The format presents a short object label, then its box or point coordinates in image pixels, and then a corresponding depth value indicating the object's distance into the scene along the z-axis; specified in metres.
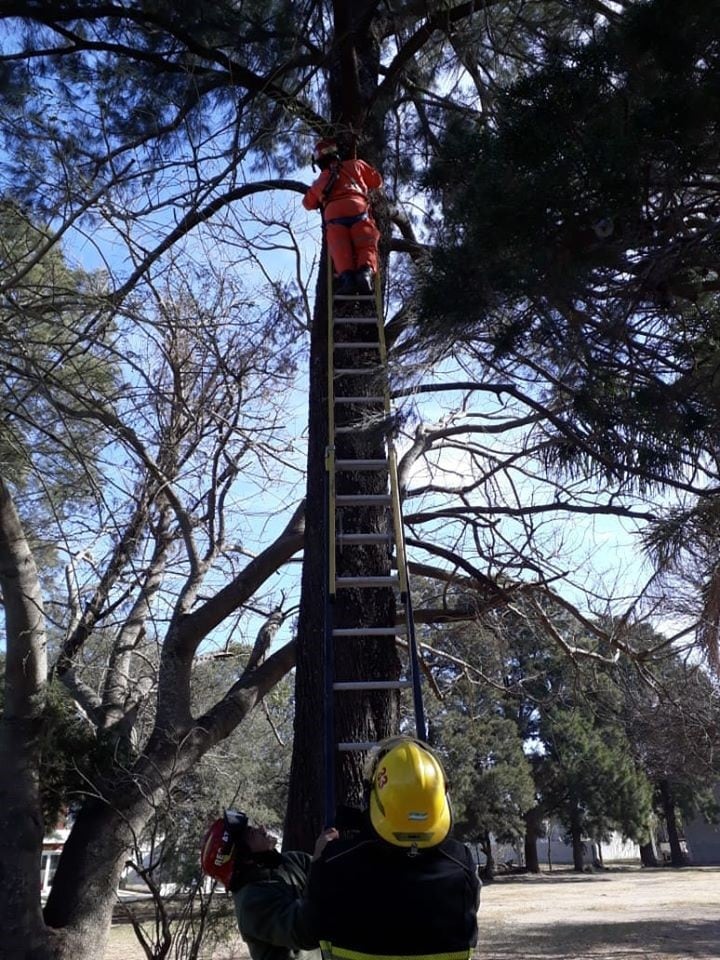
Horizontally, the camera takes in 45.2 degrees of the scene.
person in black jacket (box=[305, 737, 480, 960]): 2.21
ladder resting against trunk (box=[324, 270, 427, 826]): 3.97
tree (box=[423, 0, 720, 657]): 3.56
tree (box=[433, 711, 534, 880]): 29.33
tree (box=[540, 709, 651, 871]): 31.77
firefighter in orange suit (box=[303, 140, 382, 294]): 5.84
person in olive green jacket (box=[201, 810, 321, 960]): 2.48
